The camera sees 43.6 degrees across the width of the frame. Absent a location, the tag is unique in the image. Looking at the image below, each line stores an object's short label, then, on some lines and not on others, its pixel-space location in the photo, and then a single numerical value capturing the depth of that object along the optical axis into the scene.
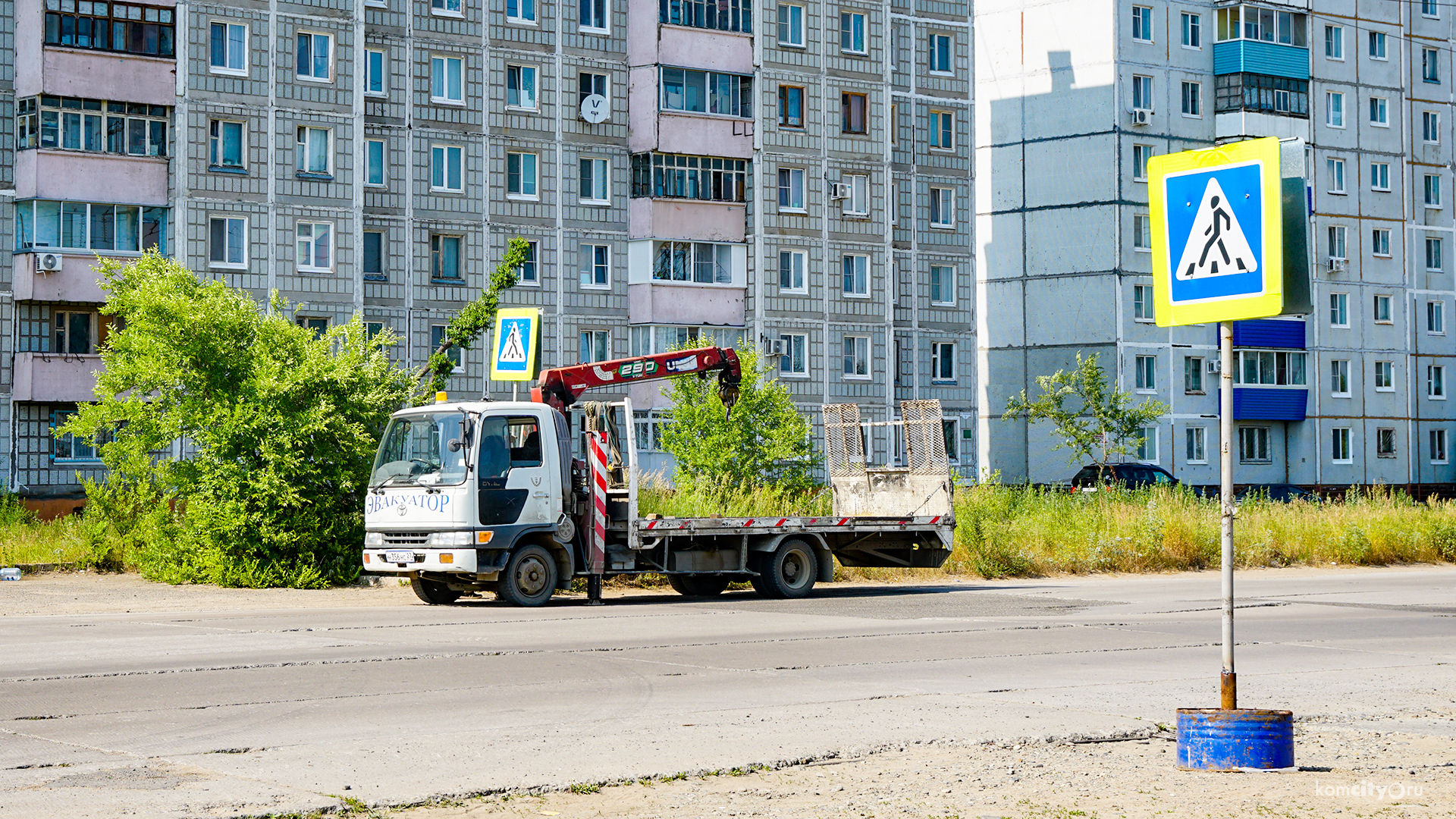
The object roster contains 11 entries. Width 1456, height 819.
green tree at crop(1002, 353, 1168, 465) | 63.12
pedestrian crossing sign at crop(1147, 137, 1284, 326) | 8.92
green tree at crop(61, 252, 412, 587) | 27.05
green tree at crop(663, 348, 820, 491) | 43.75
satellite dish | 53.69
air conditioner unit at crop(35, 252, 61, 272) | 44.62
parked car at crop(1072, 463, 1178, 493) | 58.81
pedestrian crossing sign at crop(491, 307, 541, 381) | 23.66
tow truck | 22.39
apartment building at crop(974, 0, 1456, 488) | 69.25
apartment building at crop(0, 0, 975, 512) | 46.00
